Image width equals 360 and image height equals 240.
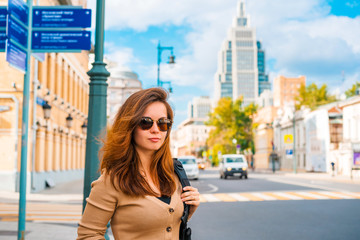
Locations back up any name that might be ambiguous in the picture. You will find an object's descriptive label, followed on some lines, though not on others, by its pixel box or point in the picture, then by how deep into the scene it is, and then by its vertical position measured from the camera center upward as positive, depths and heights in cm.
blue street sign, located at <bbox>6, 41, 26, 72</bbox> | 656 +141
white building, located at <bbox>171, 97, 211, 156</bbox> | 17009 +601
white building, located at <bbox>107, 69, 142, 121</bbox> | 8800 +1277
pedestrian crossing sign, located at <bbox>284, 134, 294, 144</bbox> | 4512 +115
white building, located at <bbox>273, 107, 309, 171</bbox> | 6038 +234
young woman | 225 -18
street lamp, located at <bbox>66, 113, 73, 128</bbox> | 2470 +153
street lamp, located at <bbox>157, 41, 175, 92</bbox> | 2996 +648
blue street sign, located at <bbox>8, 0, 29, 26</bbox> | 665 +218
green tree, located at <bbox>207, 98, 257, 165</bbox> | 7744 +454
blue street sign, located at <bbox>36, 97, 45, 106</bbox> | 1955 +212
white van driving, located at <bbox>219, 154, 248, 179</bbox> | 3228 -110
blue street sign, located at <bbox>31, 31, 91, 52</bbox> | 756 +188
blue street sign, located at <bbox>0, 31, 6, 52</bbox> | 766 +185
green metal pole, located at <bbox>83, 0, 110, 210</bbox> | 605 +66
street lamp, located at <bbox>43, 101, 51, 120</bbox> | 1959 +169
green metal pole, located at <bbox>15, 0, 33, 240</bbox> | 652 +7
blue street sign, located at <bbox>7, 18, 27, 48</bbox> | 657 +180
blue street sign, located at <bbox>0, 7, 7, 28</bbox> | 778 +232
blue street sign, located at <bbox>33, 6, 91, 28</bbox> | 747 +224
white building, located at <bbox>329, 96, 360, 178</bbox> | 4235 +145
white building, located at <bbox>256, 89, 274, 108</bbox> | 16625 +2010
